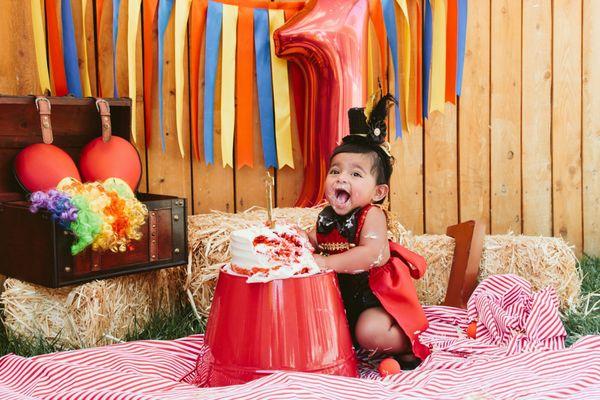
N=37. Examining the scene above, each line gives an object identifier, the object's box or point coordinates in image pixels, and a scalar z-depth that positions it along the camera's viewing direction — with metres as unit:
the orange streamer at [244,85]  2.79
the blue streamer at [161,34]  2.69
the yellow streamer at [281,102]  2.80
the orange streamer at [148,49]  2.68
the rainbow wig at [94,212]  1.98
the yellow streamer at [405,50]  2.89
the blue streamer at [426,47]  2.99
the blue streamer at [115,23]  2.62
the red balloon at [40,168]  2.34
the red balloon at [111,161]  2.44
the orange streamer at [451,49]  2.95
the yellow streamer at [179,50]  2.69
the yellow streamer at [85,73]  2.64
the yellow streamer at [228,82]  2.77
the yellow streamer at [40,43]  2.49
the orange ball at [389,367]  1.85
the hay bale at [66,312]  2.09
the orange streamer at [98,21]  2.65
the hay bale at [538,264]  2.53
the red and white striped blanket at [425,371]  1.54
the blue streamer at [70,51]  2.58
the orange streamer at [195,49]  2.74
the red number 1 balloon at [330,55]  2.64
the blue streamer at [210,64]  2.75
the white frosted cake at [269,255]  1.65
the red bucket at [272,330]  1.62
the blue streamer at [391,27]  2.85
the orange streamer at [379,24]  2.82
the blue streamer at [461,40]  2.94
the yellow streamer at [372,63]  2.90
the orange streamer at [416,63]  3.03
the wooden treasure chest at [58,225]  2.02
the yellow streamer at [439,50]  2.97
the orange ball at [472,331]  2.17
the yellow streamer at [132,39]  2.64
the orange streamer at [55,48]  2.58
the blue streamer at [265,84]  2.79
